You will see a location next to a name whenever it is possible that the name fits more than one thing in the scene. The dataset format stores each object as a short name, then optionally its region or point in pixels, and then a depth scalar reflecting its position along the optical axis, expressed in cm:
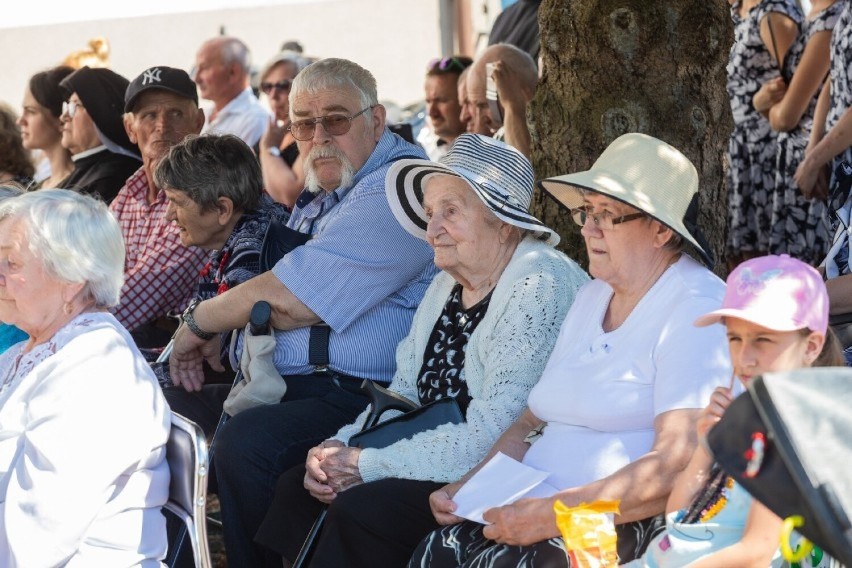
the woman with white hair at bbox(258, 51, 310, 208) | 1261
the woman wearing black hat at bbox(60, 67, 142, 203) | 1117
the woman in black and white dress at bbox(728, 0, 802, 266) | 1084
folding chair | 549
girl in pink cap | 444
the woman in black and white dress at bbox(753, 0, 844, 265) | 1006
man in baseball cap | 920
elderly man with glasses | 706
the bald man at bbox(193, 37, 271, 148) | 1407
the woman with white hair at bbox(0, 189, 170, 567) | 519
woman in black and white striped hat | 604
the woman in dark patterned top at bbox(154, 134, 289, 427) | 850
